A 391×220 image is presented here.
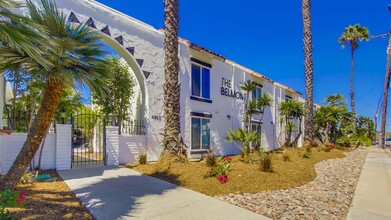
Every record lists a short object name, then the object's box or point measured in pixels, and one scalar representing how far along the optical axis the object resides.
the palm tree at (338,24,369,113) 29.92
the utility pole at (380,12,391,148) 25.80
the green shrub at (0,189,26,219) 3.56
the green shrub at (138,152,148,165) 10.33
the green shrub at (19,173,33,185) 6.74
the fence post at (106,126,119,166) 10.36
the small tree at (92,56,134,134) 11.95
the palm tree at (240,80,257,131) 15.57
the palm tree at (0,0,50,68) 2.97
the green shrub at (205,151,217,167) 9.02
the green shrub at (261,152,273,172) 8.52
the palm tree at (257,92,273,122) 16.36
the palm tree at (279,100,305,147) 18.70
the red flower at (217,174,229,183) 7.09
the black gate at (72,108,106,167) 10.54
